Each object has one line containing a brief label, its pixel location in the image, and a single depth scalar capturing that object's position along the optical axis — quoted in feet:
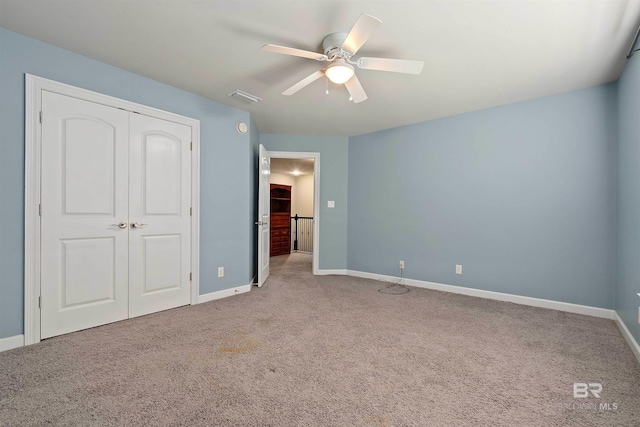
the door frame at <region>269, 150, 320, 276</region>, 16.29
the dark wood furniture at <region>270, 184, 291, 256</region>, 24.63
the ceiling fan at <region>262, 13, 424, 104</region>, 5.86
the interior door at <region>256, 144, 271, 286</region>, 13.33
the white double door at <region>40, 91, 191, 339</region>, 7.76
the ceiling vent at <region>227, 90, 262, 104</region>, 10.23
